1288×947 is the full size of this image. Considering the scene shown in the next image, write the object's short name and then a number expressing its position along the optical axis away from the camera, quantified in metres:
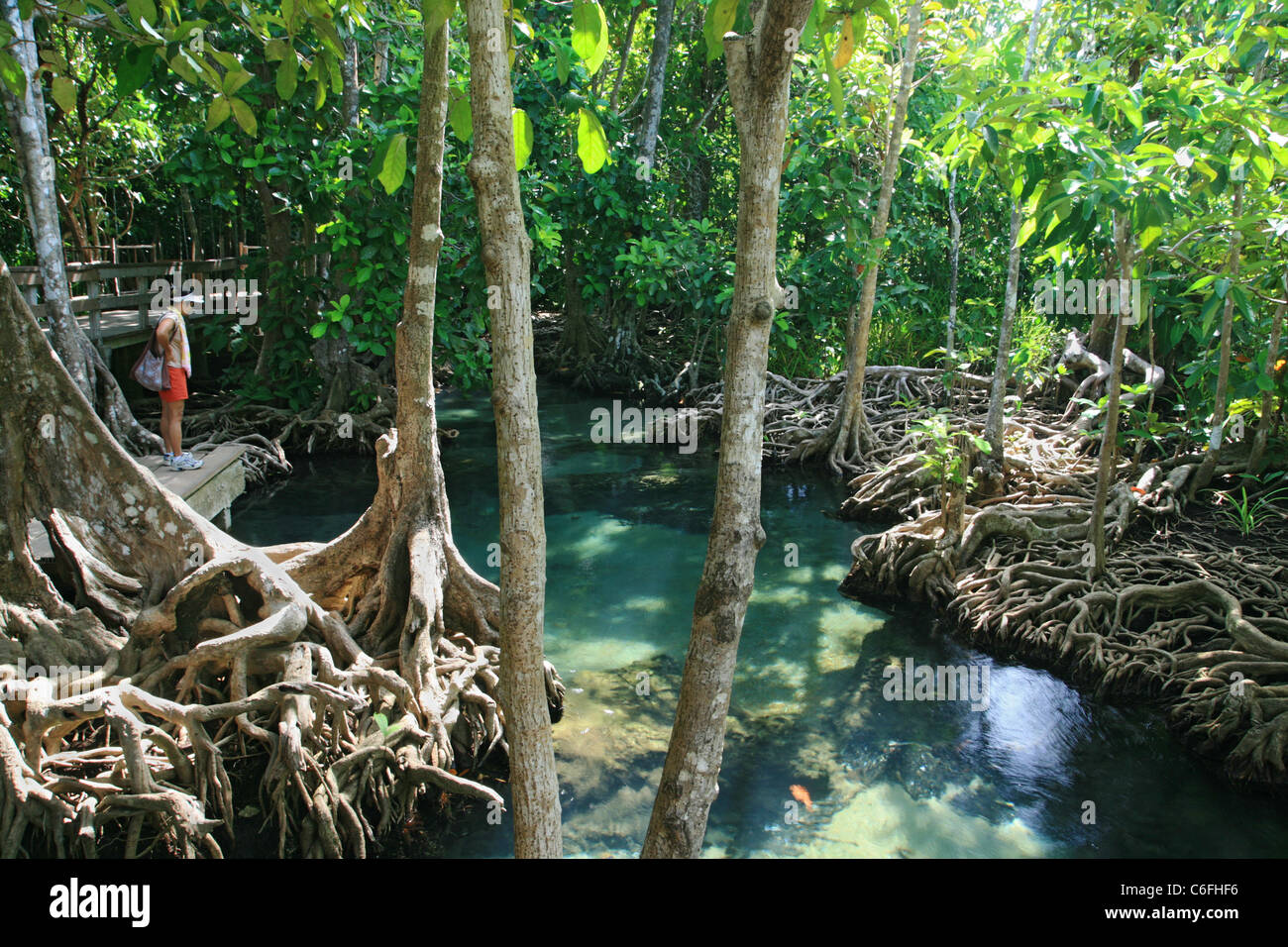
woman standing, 8.02
